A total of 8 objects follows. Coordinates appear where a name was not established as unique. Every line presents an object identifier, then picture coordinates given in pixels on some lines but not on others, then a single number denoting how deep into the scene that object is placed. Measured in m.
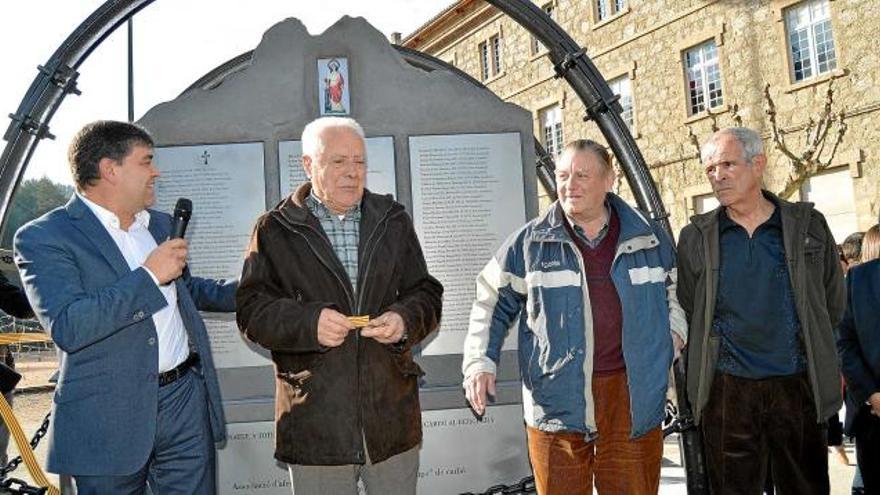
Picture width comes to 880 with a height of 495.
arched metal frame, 4.30
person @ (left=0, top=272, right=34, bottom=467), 4.91
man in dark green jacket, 3.23
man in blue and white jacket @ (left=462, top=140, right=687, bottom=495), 2.94
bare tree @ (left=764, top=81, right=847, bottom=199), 14.00
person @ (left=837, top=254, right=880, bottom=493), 3.56
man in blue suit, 2.42
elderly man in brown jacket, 2.56
